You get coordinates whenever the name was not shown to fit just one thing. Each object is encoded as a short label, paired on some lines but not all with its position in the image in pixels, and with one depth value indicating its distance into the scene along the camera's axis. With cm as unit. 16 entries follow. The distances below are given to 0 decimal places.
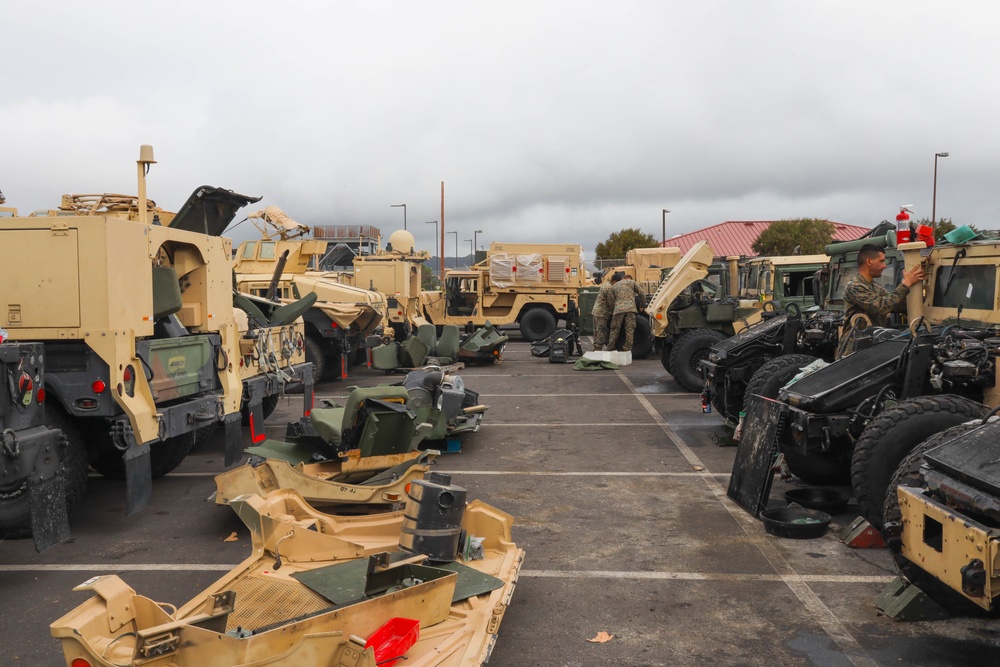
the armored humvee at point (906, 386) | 495
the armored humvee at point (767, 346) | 830
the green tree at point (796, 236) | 3562
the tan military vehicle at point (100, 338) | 546
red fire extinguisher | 742
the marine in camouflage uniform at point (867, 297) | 701
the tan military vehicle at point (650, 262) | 2214
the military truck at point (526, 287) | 2159
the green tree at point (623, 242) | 4541
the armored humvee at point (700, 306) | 1236
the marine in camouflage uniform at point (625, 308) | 1562
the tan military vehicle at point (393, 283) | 1825
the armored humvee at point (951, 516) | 313
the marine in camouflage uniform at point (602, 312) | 1586
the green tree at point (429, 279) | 3809
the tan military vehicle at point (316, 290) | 1341
